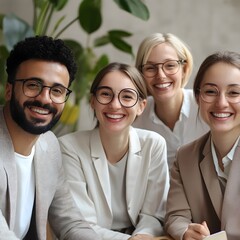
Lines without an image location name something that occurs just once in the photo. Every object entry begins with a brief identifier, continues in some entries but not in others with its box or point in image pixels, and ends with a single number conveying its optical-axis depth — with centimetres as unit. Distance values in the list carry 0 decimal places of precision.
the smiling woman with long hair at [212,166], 180
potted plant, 296
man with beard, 164
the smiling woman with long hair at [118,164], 205
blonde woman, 249
